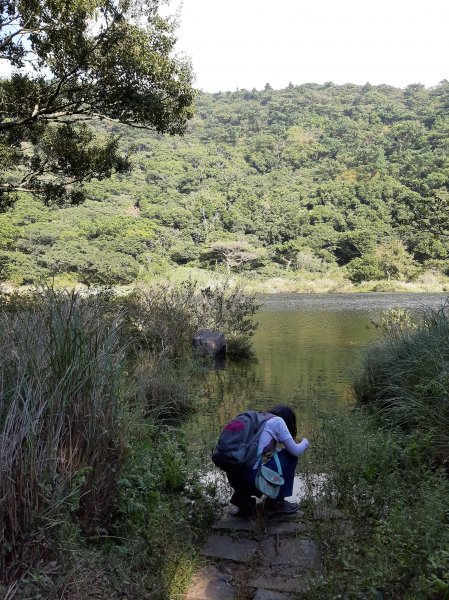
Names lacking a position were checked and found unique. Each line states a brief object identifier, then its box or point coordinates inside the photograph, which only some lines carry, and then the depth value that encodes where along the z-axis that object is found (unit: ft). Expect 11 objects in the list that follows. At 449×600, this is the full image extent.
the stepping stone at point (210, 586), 8.30
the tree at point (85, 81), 24.79
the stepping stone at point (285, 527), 10.41
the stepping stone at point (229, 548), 9.53
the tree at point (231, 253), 142.00
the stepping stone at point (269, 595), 8.08
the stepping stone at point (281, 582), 8.27
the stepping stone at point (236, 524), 10.67
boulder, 37.63
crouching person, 10.61
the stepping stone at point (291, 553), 9.05
